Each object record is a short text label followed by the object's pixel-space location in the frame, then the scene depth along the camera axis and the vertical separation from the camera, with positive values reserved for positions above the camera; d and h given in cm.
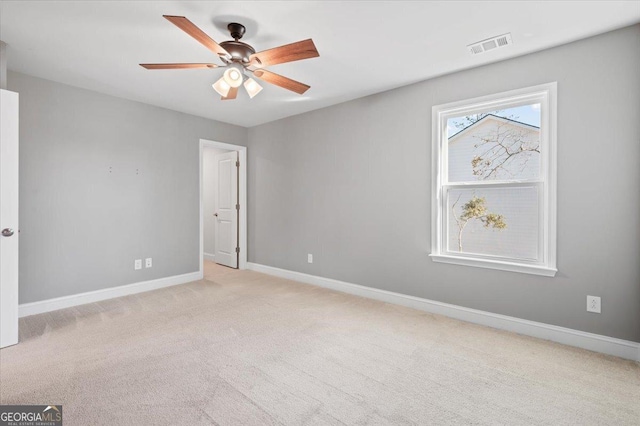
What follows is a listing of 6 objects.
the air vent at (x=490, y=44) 252 +144
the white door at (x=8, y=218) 252 -7
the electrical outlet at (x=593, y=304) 250 -76
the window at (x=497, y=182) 274 +30
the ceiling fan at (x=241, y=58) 205 +114
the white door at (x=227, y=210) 561 +2
